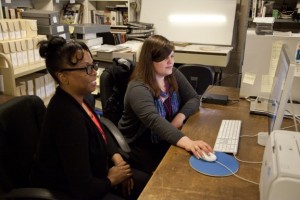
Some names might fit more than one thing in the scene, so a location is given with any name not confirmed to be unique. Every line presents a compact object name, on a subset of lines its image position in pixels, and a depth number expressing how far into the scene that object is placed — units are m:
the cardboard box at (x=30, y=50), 2.44
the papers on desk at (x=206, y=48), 3.31
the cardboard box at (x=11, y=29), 2.32
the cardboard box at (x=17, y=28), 2.38
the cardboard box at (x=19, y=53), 2.33
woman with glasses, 1.12
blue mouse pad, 1.13
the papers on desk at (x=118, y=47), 3.21
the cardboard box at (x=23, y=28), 2.44
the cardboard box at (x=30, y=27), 2.50
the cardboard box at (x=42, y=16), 2.72
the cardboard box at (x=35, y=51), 2.51
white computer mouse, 1.21
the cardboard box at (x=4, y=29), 2.25
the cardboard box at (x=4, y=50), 2.18
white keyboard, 1.31
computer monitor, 1.05
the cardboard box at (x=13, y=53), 2.26
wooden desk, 1.00
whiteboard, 3.65
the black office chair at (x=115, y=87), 1.90
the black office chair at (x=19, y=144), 1.11
